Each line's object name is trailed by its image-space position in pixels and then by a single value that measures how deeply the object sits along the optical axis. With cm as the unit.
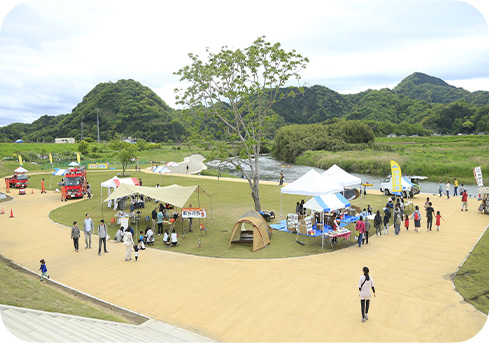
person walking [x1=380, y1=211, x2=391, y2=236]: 1666
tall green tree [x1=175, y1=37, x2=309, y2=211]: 1878
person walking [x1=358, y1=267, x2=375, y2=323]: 828
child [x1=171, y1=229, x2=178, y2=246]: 1498
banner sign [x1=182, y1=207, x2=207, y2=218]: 1599
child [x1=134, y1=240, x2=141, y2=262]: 1311
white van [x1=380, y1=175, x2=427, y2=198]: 2569
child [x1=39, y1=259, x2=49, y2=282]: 1100
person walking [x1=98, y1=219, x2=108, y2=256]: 1397
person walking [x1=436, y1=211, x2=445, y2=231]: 1685
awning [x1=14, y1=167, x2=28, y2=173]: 3328
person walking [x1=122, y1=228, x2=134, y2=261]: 1298
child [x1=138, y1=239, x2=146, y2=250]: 1438
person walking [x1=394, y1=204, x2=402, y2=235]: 1641
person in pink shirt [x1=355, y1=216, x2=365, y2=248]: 1476
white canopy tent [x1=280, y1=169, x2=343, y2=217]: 1716
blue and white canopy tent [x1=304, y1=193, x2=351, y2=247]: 1533
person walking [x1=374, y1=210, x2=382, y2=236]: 1625
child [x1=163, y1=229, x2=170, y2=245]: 1524
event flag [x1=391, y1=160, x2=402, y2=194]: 1855
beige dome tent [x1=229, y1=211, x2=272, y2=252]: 1450
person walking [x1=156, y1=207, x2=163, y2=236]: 1698
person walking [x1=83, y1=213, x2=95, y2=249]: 1468
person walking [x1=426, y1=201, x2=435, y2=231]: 1678
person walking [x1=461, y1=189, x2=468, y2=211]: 2112
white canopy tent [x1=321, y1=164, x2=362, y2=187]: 2039
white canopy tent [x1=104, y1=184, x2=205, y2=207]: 1689
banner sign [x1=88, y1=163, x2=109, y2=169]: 5625
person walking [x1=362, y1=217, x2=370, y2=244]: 1532
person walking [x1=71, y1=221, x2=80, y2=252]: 1405
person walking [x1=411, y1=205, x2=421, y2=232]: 1684
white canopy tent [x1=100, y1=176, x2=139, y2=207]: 2272
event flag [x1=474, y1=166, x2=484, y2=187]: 2091
